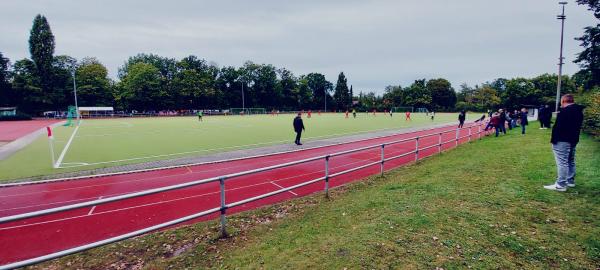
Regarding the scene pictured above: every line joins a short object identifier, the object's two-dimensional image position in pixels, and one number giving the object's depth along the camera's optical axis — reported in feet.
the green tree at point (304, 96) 335.88
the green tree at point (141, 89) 236.02
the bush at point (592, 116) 44.12
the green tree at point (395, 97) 330.75
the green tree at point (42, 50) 209.05
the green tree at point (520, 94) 249.55
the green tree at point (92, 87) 226.56
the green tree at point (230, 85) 296.10
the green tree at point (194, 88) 258.78
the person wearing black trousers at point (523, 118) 61.84
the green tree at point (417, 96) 314.14
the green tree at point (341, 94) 351.87
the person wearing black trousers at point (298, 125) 57.85
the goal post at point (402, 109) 301.63
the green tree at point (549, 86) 237.04
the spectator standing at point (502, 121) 65.66
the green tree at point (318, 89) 346.95
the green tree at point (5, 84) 200.54
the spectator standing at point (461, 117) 85.70
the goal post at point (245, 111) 266.98
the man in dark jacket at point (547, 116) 70.33
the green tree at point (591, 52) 96.37
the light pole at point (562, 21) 81.70
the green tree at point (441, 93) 325.01
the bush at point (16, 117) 160.62
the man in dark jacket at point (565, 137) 20.11
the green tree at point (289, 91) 326.77
